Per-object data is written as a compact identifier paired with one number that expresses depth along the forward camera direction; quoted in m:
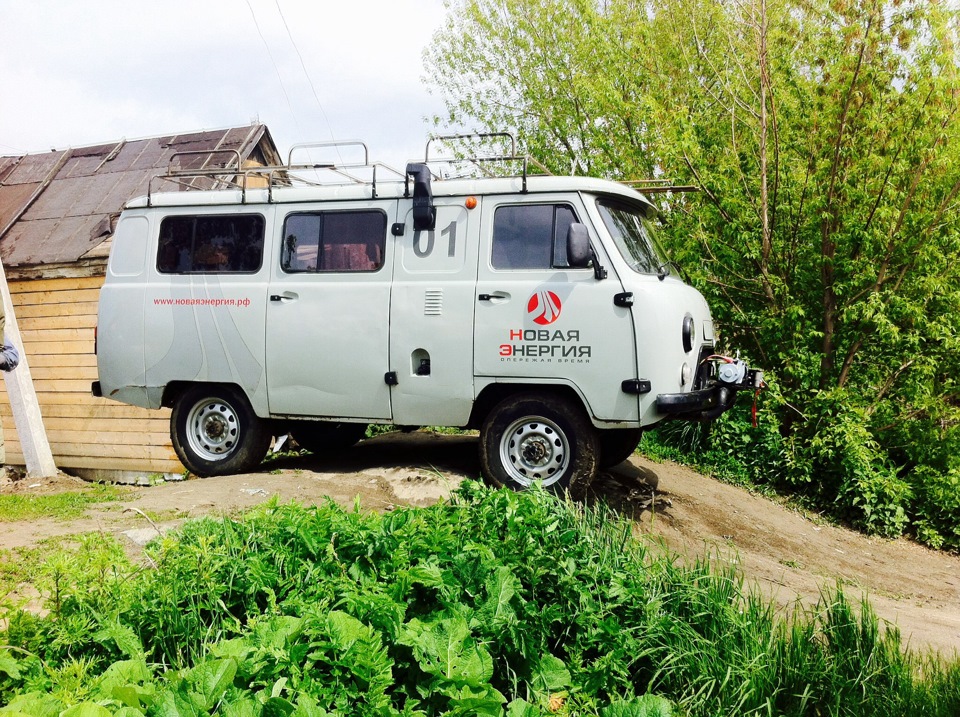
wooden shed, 12.98
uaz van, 6.71
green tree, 8.98
